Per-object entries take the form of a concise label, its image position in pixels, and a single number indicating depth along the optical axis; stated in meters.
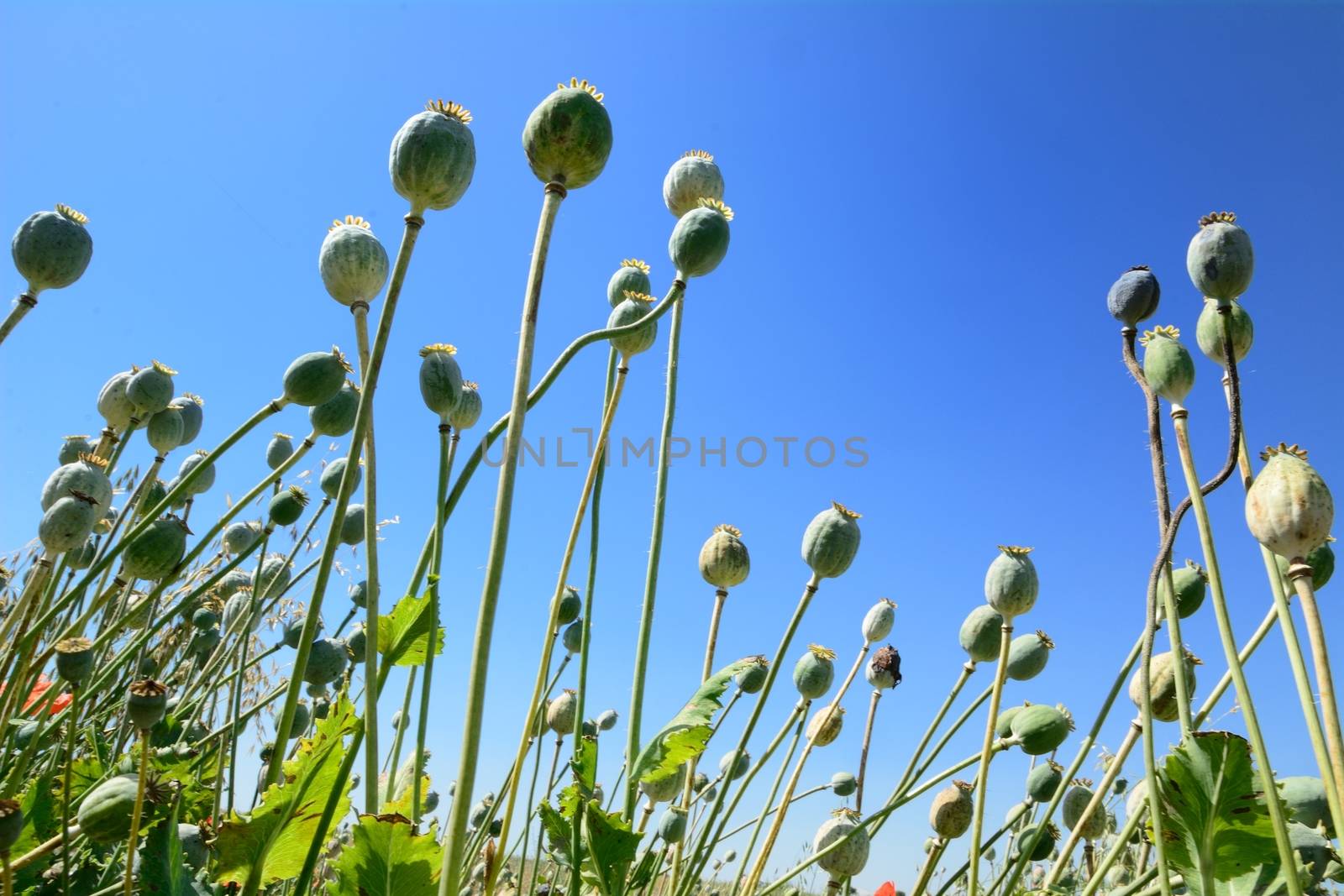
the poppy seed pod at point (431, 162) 0.45
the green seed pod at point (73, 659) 0.52
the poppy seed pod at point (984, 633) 0.70
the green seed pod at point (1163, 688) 0.59
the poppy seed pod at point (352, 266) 0.49
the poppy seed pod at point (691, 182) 0.68
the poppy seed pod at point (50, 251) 0.70
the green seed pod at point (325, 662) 0.71
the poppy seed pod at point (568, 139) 0.45
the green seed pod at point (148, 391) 0.78
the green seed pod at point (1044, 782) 0.73
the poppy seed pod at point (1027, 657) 0.74
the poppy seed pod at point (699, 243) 0.54
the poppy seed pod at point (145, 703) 0.43
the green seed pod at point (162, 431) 0.82
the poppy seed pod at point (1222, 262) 0.48
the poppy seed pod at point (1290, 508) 0.38
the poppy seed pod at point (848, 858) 0.77
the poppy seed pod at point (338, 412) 0.67
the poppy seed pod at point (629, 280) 0.68
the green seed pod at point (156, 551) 0.67
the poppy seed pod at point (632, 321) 0.60
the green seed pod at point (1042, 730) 0.63
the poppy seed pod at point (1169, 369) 0.50
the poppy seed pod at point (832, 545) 0.66
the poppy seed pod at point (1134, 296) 0.51
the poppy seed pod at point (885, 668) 0.87
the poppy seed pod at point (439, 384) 0.55
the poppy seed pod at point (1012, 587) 0.63
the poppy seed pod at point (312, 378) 0.61
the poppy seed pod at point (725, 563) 0.72
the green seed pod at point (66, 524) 0.66
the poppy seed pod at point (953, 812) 0.72
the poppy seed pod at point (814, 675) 0.78
